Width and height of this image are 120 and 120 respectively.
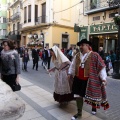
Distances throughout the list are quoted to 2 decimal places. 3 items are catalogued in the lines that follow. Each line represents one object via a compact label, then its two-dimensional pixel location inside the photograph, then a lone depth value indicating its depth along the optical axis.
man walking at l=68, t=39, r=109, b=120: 4.12
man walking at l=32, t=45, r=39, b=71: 13.55
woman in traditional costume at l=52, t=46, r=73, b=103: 4.96
